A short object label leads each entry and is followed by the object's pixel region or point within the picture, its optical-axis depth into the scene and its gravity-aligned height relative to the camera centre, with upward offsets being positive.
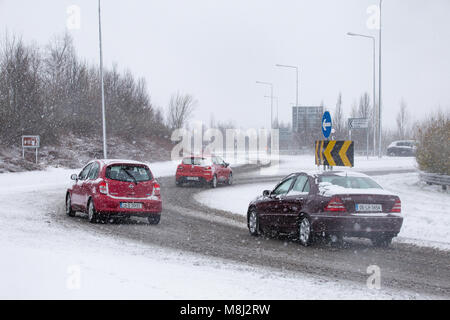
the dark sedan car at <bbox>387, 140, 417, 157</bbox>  67.06 -2.09
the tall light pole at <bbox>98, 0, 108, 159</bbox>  38.72 +5.32
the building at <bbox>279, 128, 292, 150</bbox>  80.10 -0.95
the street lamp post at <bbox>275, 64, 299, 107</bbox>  61.48 +6.20
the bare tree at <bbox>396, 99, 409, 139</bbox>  107.35 +1.39
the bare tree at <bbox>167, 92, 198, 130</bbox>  77.50 +2.18
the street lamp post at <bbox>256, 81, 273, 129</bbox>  73.31 +2.79
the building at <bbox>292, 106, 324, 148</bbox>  83.62 +0.48
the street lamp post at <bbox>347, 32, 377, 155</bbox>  53.25 +5.25
